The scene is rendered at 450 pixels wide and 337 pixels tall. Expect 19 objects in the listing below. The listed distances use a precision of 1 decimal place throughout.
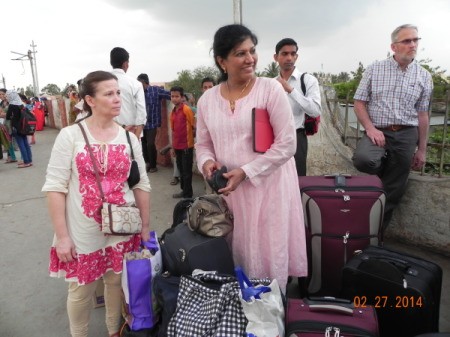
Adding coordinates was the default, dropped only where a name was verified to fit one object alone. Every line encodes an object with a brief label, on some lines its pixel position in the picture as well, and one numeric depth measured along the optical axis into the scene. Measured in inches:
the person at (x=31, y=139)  459.8
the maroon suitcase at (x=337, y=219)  93.1
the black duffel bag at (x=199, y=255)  85.1
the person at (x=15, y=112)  294.0
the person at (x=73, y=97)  293.6
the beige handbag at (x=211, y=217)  86.5
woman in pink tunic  76.0
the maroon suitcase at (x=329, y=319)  62.9
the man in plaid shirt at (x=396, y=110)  108.7
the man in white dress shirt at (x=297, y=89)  113.5
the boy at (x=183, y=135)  192.2
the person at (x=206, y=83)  205.0
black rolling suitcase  75.5
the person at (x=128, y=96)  160.7
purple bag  80.8
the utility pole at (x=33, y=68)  1246.2
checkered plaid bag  67.9
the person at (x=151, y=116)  249.3
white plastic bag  64.0
